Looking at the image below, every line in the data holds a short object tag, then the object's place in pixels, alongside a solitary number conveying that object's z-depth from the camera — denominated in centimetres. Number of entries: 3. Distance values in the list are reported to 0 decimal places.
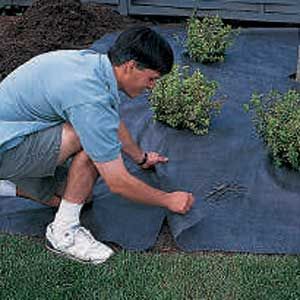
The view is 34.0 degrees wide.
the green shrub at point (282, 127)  240
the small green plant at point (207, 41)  338
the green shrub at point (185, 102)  267
